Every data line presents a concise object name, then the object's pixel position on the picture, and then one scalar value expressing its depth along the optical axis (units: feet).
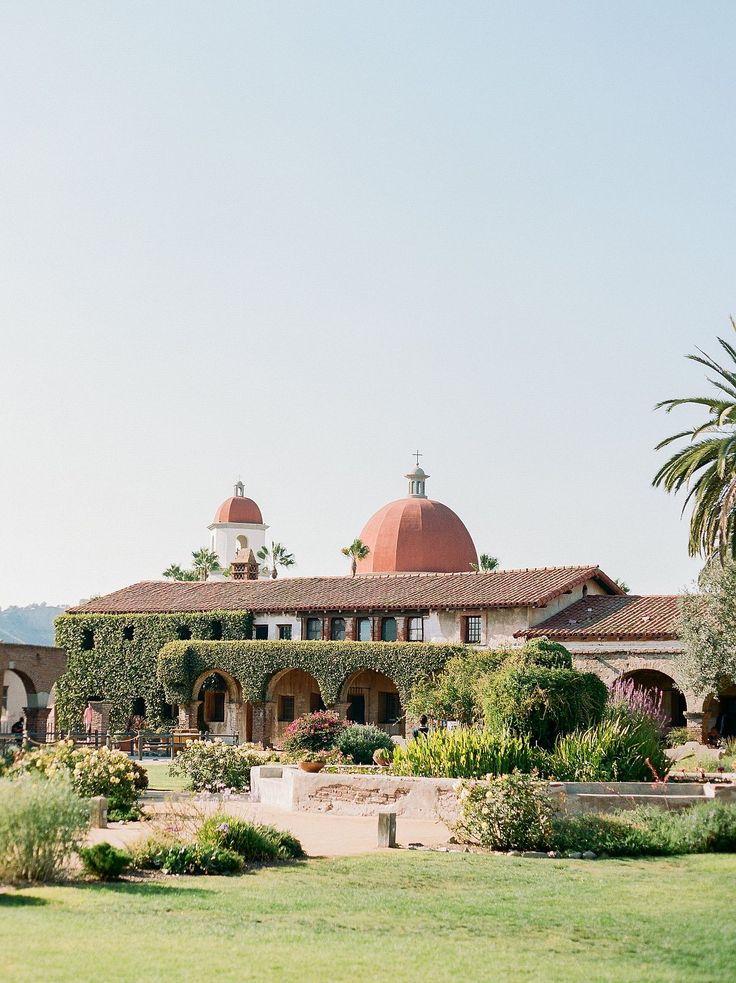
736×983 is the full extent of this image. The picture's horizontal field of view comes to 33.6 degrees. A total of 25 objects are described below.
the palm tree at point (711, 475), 98.58
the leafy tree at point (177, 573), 260.42
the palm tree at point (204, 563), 270.26
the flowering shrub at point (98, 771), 64.85
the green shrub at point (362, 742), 87.25
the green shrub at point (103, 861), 42.96
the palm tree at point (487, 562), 237.25
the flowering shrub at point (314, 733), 109.40
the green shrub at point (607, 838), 53.42
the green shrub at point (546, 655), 82.58
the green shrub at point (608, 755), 67.82
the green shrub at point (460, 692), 111.96
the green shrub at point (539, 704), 73.46
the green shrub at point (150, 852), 46.42
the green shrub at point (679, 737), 131.44
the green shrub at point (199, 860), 45.73
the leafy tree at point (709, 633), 126.82
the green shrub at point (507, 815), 54.65
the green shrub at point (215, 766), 82.53
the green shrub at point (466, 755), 68.08
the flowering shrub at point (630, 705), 77.15
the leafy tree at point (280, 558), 270.67
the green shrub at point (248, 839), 48.37
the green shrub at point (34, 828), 41.47
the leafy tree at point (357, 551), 232.12
